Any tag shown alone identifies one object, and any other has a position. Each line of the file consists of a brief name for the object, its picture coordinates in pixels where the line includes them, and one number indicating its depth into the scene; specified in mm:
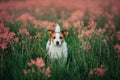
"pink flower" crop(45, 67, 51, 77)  4582
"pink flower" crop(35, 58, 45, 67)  4466
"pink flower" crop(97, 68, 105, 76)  4816
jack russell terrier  5519
